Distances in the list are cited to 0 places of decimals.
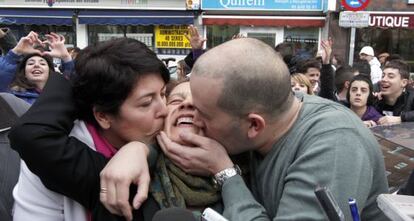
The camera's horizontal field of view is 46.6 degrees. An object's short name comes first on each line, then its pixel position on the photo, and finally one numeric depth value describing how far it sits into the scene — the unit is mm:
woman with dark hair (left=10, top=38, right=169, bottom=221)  1309
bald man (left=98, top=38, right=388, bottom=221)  1176
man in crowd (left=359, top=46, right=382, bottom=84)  7495
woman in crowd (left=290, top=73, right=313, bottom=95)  4440
